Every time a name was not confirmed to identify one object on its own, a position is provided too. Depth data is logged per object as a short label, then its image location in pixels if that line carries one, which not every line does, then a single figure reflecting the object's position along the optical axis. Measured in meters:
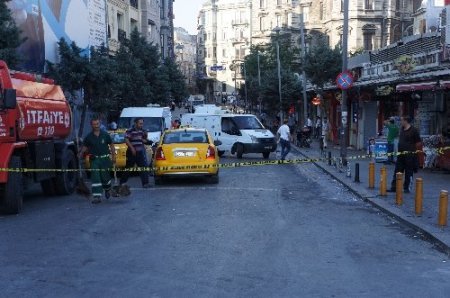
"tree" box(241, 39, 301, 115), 51.06
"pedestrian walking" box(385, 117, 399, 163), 21.50
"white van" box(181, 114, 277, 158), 26.84
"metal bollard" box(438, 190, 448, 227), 9.99
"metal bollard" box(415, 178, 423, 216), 11.23
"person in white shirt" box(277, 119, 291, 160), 24.84
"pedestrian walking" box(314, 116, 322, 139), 40.97
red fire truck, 11.51
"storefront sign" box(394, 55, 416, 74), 22.75
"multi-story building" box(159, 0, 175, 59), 63.33
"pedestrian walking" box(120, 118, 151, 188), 15.53
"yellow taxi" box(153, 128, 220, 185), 16.09
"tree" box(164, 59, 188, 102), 48.06
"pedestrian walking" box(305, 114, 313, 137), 37.32
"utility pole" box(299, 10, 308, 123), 35.72
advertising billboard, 25.69
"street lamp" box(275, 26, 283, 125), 48.81
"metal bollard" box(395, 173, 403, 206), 12.59
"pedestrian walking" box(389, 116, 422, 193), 14.01
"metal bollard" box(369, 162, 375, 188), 15.52
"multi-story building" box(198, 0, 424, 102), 69.50
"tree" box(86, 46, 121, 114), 25.69
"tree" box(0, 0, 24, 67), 17.61
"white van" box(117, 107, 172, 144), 26.03
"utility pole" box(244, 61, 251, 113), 77.97
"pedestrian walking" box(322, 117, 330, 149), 31.47
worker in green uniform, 13.10
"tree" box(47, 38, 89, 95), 25.25
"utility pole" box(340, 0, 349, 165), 21.31
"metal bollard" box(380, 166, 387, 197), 13.87
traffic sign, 20.75
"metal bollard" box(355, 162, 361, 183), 16.84
